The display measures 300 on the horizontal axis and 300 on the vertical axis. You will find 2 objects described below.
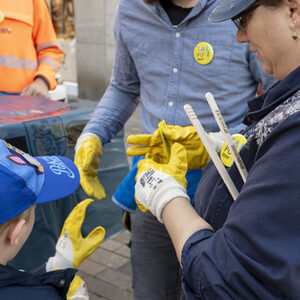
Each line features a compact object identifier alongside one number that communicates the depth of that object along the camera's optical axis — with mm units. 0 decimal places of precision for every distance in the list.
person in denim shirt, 1653
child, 1095
